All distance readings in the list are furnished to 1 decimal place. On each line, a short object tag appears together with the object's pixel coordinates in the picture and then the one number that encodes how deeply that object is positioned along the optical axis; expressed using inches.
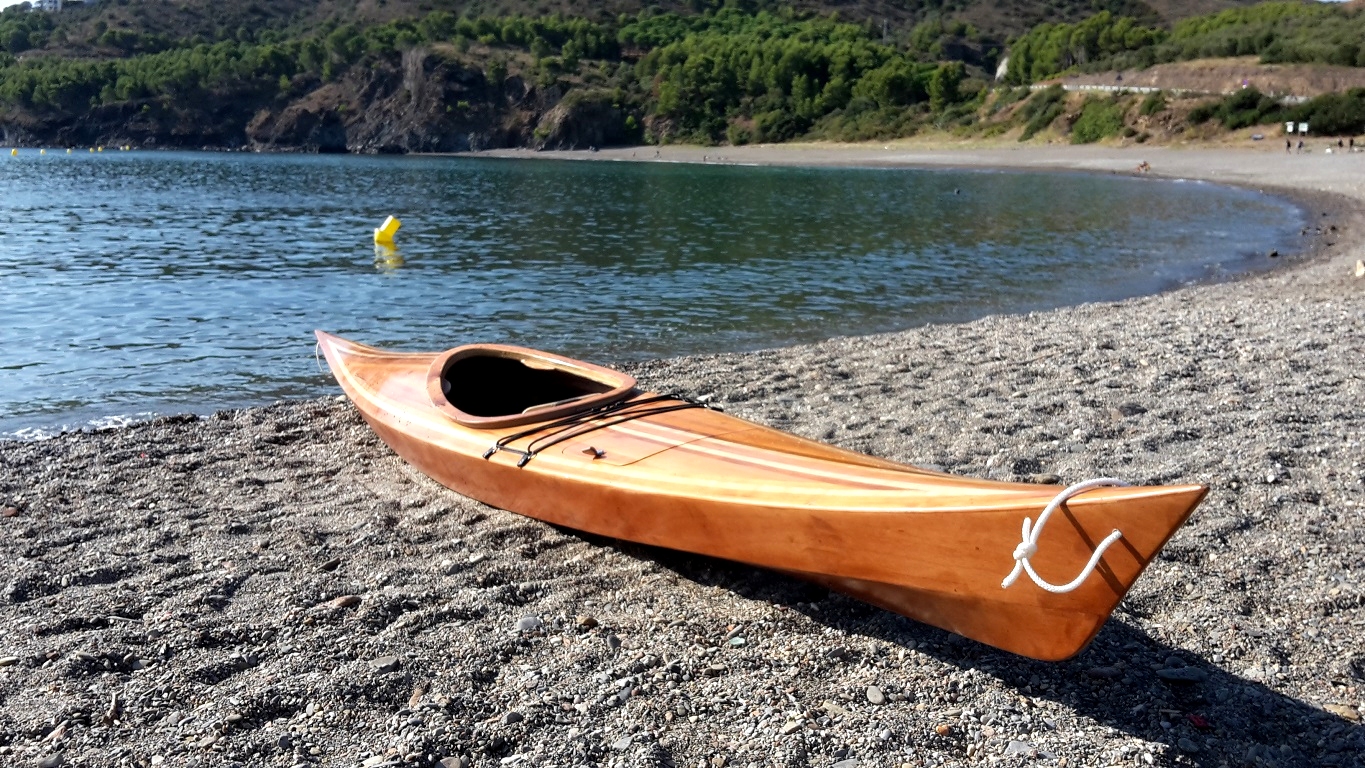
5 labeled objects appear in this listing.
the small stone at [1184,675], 148.0
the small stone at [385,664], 155.7
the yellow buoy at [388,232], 926.4
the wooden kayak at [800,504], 124.1
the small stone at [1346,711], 138.7
